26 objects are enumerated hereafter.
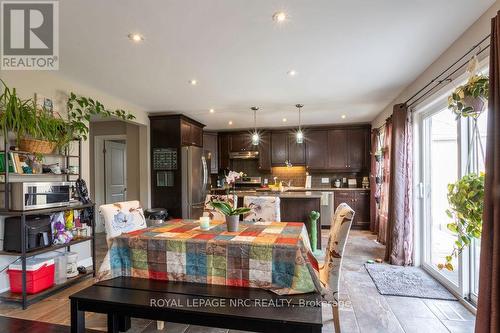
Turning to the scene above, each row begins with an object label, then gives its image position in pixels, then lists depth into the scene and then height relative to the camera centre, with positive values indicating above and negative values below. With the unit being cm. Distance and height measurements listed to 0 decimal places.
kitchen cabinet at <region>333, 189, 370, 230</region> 578 -88
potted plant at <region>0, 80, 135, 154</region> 236 +45
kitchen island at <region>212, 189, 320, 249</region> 393 -65
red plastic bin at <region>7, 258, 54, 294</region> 248 -108
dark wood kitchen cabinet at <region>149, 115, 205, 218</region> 483 +11
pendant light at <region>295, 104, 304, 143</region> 446 +53
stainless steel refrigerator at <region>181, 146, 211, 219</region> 478 -32
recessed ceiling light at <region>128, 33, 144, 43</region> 218 +112
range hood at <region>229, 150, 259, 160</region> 659 +27
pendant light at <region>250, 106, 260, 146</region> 455 +53
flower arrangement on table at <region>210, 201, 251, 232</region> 203 -39
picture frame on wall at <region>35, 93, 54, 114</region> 282 +73
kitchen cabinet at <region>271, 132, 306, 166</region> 638 +39
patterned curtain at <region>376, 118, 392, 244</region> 411 -39
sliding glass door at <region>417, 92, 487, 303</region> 238 -16
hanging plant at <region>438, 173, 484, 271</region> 162 -26
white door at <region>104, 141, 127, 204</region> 551 -11
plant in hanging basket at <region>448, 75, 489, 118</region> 166 +45
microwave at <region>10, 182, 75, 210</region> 240 -28
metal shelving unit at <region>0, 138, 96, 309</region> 236 -82
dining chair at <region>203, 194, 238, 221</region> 297 -53
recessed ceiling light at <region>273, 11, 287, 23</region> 190 +113
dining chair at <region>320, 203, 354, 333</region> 179 -71
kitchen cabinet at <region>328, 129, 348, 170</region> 614 +38
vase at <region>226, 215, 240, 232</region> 202 -46
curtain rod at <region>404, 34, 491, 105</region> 196 +89
